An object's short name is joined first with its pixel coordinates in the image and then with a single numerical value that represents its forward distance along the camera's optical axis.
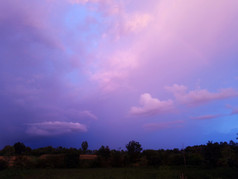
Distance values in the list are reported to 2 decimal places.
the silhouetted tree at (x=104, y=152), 50.34
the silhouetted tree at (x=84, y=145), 91.33
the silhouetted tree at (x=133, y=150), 49.91
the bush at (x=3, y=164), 40.32
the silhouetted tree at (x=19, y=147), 84.38
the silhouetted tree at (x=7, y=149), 69.07
